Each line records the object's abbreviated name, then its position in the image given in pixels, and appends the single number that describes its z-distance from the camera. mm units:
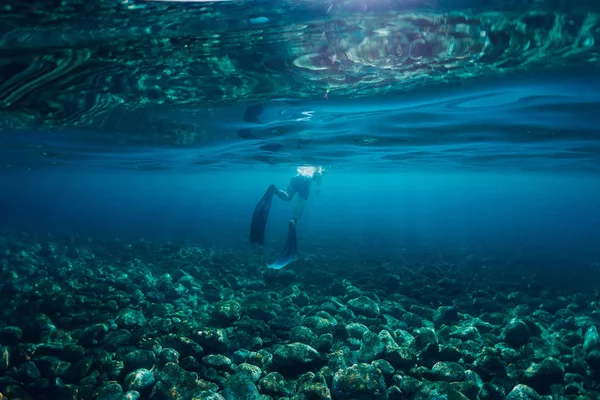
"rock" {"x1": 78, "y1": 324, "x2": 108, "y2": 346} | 7035
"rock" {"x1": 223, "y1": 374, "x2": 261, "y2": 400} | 5348
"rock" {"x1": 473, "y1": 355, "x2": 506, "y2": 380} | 6312
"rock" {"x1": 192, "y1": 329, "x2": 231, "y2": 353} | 6781
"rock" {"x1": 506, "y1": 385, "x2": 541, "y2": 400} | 5504
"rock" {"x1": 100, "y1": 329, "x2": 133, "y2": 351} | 6848
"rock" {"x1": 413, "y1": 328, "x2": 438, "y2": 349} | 7051
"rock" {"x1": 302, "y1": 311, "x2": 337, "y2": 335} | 7824
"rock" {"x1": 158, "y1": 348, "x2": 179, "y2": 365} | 6125
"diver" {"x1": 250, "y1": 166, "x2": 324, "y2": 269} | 13683
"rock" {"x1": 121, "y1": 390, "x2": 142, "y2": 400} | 5180
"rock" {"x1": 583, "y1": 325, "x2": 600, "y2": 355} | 7336
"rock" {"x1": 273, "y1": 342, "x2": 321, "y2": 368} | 6227
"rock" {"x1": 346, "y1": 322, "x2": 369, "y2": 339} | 7762
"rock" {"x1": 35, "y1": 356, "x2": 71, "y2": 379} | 5914
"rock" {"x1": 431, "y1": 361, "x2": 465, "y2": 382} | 6000
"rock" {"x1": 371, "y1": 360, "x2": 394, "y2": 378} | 6082
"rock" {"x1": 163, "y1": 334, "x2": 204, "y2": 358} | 6469
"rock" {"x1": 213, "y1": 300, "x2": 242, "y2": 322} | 8453
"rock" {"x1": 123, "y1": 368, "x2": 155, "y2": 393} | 5406
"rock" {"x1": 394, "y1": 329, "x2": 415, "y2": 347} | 7645
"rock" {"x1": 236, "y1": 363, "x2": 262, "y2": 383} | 5953
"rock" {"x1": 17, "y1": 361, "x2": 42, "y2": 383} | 5797
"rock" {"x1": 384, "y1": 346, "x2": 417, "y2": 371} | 6418
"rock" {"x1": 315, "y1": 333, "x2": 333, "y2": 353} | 7004
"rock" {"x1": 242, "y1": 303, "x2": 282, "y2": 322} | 8812
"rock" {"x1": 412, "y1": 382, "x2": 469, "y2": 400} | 5203
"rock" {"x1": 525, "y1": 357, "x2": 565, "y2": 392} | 6055
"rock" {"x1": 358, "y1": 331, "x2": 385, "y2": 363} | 6637
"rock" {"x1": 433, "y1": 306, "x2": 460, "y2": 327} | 9547
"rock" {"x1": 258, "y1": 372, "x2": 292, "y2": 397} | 5578
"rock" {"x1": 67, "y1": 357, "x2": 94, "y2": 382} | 5895
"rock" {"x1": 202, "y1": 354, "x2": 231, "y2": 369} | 6258
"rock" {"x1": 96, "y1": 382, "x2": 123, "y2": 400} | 5246
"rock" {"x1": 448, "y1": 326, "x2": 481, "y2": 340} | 8000
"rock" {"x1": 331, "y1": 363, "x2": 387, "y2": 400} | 5336
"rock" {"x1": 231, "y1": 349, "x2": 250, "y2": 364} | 6719
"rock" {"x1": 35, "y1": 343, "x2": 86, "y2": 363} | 6323
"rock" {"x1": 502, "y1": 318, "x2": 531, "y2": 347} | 7922
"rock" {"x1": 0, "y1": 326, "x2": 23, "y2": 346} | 6859
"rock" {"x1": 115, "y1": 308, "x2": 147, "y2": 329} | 8005
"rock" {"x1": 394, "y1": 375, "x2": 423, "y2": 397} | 5588
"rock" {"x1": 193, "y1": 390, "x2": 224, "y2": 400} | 5043
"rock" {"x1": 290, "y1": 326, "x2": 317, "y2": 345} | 7480
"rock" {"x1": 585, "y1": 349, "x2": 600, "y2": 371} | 6770
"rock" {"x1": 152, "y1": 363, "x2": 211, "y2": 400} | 5363
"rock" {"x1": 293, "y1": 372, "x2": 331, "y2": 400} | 5328
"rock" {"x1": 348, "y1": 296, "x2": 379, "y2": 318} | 9156
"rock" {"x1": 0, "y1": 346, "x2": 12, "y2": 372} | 5965
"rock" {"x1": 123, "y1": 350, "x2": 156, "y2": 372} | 5977
